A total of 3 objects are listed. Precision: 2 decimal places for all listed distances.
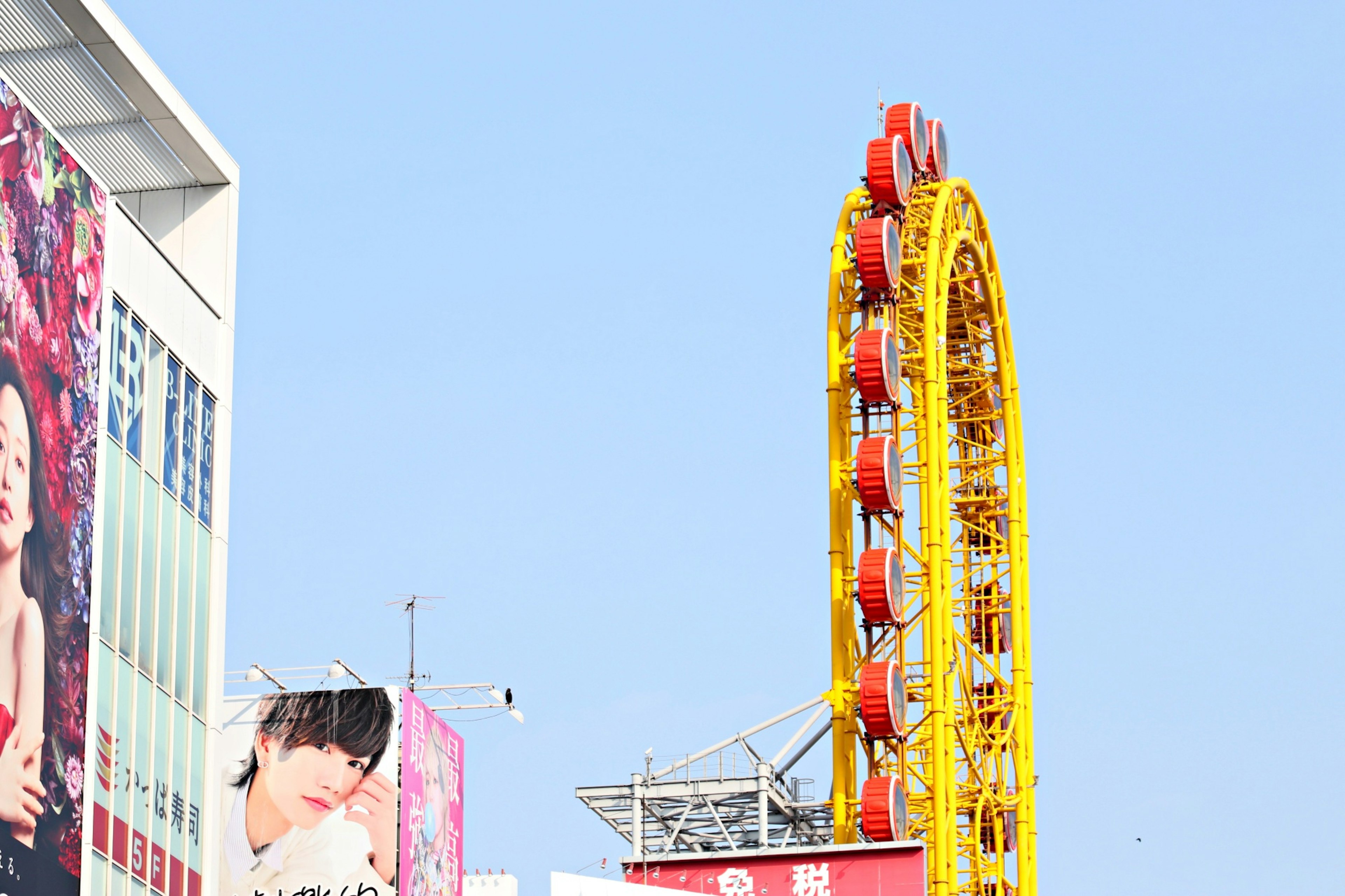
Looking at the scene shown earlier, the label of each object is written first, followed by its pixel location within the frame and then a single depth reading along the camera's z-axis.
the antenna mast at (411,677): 74.13
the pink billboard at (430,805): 67.69
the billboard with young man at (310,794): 66.31
